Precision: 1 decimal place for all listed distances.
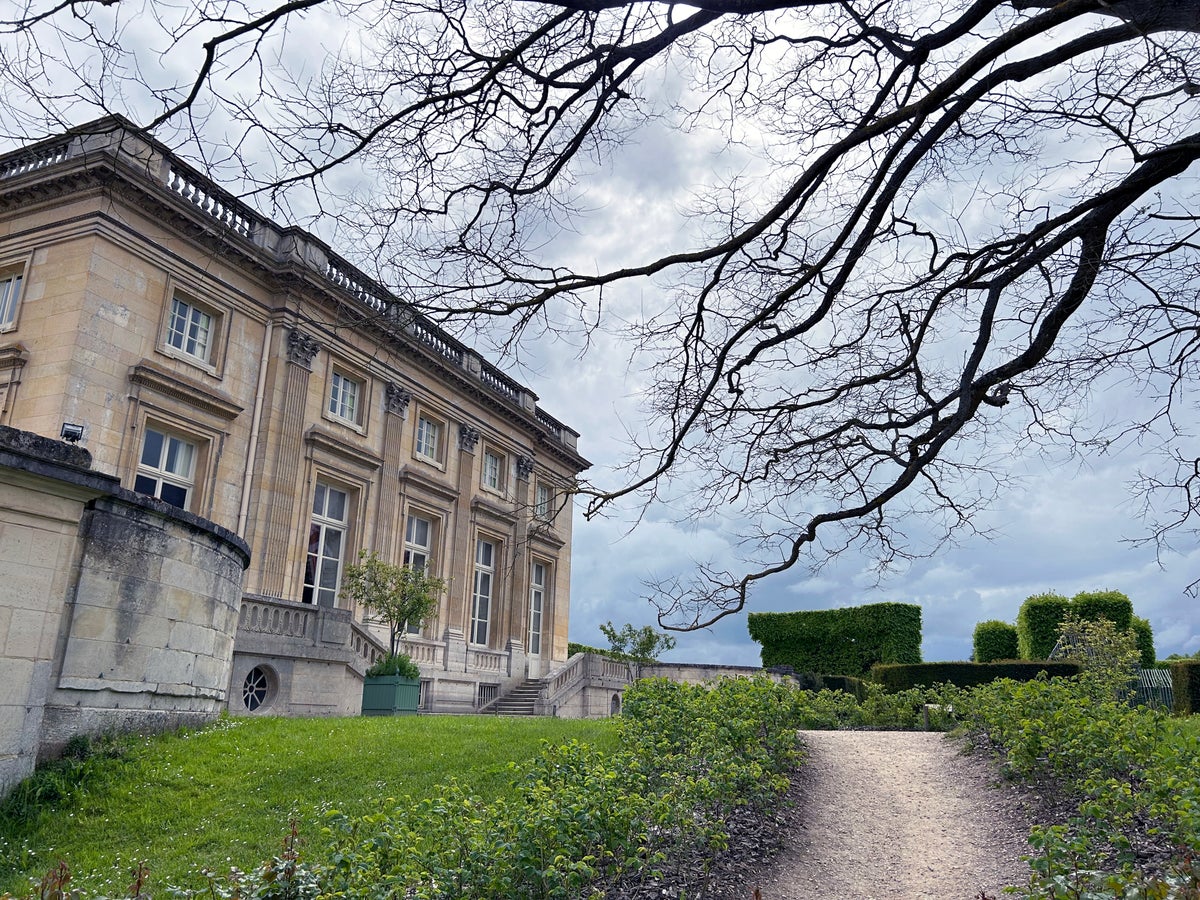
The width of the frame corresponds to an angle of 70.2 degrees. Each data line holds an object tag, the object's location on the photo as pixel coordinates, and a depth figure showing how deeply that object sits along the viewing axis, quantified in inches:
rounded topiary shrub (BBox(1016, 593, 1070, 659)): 1130.8
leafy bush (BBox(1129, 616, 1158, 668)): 1169.4
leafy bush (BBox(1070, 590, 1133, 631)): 1101.7
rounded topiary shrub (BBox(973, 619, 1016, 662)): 1261.1
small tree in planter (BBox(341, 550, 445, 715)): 734.5
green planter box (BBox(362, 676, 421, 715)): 636.1
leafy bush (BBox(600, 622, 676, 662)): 1070.4
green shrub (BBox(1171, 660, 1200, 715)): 756.0
